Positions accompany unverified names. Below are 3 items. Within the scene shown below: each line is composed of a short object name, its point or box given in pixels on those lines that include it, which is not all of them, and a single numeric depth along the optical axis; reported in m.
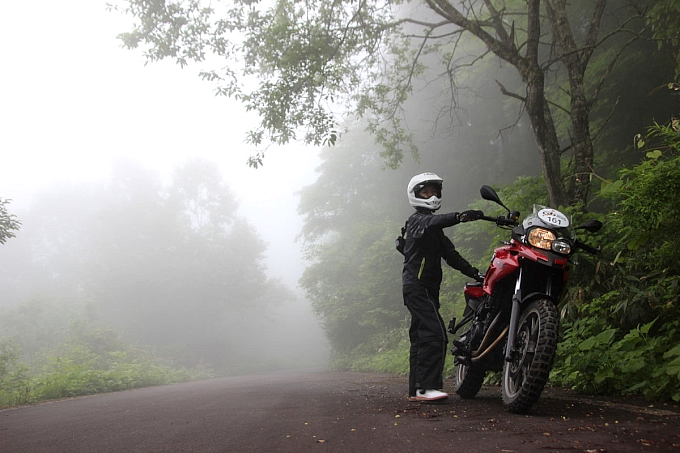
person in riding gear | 4.29
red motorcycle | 3.29
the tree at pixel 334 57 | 7.38
